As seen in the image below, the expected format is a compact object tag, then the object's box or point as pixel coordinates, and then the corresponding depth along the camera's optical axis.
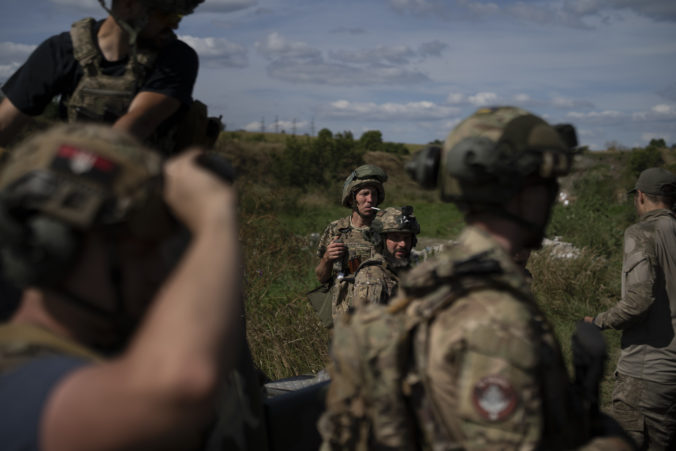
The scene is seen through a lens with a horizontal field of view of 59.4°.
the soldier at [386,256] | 5.36
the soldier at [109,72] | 2.62
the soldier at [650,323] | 5.04
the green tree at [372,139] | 54.38
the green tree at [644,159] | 27.16
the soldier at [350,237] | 6.20
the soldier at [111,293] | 1.21
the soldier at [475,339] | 1.88
